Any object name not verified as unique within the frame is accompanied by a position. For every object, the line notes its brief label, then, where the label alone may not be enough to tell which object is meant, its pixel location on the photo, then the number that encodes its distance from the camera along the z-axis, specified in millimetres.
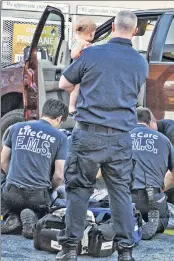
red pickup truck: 13897
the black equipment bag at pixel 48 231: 9747
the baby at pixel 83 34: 12402
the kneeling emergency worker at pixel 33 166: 10927
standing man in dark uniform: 8498
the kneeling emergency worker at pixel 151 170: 11110
